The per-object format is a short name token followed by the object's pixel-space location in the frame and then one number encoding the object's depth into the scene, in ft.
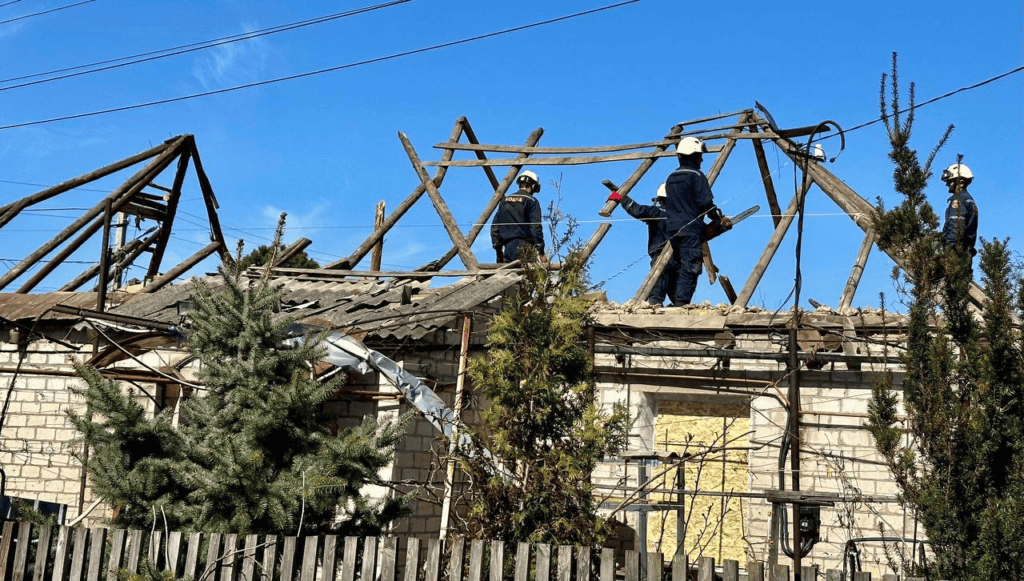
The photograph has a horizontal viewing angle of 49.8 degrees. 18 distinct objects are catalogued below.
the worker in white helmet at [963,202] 36.65
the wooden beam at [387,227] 43.39
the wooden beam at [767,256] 35.37
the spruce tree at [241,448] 21.50
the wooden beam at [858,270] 34.68
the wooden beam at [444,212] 40.45
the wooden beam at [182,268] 44.50
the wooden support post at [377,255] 43.83
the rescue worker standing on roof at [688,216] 37.96
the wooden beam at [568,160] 39.96
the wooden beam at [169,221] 48.42
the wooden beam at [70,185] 45.09
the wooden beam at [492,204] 42.45
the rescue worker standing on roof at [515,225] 41.45
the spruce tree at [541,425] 21.09
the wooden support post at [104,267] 38.42
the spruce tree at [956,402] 18.61
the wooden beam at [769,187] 40.06
